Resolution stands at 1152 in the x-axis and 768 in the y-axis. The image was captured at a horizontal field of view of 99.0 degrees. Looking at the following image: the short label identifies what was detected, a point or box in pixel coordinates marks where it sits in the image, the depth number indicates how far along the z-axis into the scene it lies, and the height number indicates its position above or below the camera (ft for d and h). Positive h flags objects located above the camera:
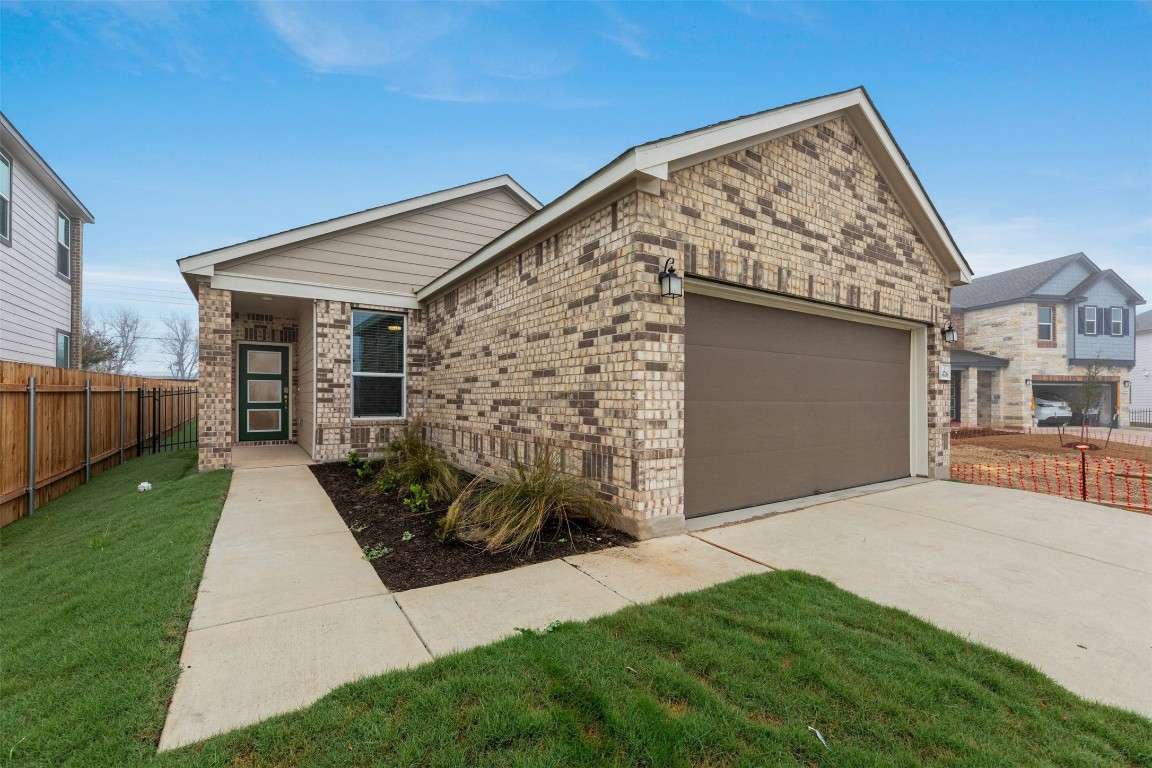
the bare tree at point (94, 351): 63.62 +3.79
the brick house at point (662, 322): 15.56 +2.73
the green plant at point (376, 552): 14.01 -4.97
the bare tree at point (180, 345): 143.13 +10.41
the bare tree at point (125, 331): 125.08 +12.61
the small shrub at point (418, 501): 18.74 -4.63
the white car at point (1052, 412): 68.85 -3.38
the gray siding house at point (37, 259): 32.89 +9.26
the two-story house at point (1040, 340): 65.16 +6.87
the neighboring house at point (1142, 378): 85.42 +2.04
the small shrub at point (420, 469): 19.81 -3.95
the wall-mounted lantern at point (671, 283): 14.97 +3.11
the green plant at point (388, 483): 22.21 -4.58
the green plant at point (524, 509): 14.69 -4.03
